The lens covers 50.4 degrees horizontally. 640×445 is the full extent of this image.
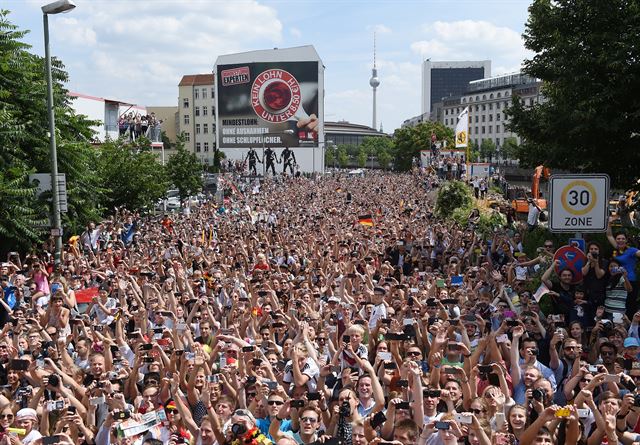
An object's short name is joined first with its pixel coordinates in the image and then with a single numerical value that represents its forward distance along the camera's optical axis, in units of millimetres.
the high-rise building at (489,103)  110062
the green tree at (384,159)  121500
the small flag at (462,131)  35438
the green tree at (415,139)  79062
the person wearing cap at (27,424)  5734
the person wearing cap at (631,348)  6625
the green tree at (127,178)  23891
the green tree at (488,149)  105625
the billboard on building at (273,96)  78000
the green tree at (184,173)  36656
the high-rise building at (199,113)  101625
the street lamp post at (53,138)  12539
